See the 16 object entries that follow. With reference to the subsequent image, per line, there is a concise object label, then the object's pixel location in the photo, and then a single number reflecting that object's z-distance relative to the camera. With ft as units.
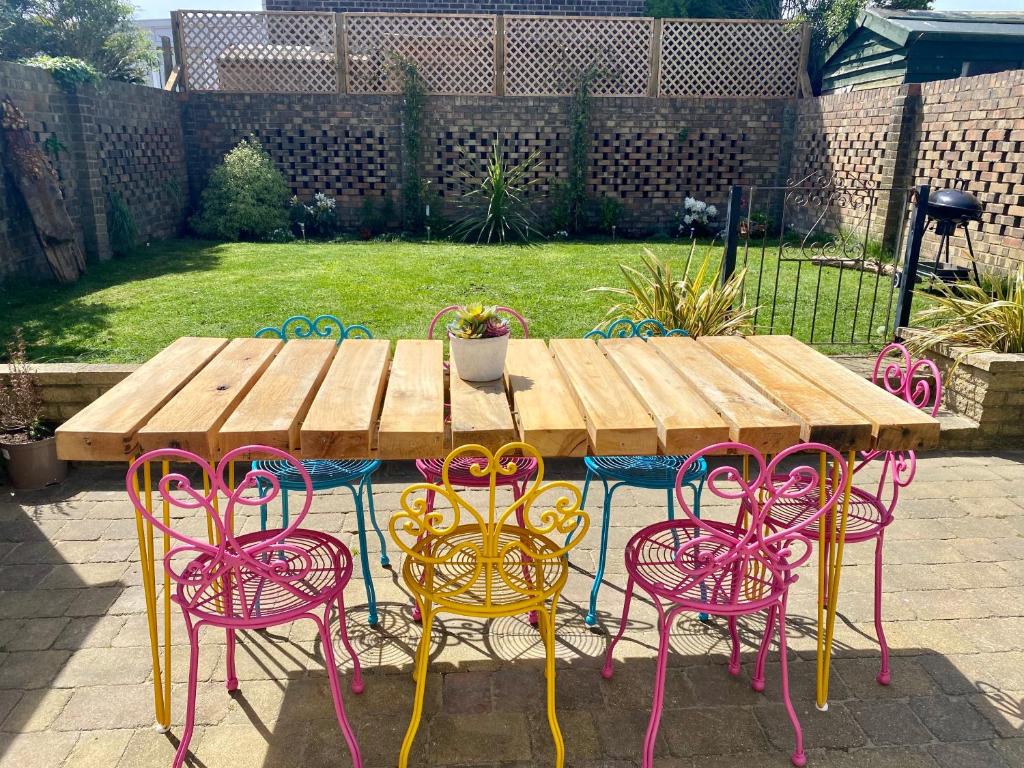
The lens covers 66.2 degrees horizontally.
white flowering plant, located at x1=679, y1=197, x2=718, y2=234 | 33.68
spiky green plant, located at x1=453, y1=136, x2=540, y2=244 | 31.94
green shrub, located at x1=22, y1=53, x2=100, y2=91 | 23.90
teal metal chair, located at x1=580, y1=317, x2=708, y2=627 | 8.43
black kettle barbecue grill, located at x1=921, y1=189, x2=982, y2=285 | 19.92
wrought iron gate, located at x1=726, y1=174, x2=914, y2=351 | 18.45
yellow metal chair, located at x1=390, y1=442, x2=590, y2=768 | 5.90
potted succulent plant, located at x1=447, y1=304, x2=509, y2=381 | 7.11
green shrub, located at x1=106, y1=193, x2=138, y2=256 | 26.53
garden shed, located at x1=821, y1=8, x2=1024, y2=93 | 32.45
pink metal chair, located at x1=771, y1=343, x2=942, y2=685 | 7.47
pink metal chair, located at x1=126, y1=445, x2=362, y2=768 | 5.81
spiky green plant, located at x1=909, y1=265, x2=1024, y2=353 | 13.35
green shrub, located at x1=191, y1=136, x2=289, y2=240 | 31.01
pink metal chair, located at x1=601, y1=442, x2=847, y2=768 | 6.15
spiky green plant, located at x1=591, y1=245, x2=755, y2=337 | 14.46
